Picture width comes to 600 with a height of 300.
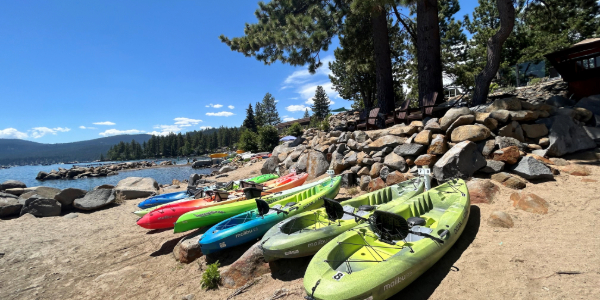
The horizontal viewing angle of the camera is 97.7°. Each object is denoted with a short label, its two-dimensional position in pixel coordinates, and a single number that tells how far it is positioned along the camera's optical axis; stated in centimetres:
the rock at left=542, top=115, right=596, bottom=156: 584
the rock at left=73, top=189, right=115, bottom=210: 1098
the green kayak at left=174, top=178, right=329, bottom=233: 594
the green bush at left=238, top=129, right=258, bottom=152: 3625
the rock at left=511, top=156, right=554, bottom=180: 515
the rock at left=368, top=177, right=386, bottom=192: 697
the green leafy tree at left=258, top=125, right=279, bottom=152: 3175
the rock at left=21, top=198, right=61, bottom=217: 1030
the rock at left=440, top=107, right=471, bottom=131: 654
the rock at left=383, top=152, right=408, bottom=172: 698
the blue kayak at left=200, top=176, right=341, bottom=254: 501
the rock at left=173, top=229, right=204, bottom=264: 568
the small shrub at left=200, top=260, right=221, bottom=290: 441
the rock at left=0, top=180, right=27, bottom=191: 1374
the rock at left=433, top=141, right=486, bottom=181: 569
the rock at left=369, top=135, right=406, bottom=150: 760
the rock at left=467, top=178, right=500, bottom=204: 496
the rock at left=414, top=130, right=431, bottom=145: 677
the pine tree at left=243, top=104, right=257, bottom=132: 6116
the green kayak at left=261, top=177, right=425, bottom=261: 398
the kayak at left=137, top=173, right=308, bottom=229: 679
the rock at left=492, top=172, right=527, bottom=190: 511
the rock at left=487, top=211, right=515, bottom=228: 411
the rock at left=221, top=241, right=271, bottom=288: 439
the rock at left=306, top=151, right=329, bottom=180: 1001
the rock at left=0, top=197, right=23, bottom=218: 1012
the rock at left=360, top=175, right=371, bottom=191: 753
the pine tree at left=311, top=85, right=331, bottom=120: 5672
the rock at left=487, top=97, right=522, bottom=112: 645
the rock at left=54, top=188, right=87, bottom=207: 1096
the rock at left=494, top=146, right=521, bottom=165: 554
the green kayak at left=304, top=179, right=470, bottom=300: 269
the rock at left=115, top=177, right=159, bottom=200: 1302
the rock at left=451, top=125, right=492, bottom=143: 601
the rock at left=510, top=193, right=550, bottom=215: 433
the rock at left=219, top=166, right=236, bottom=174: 2152
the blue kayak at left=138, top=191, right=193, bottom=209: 983
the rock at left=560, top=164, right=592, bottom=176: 521
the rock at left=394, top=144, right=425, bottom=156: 683
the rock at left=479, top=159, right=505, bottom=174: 555
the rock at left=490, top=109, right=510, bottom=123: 622
